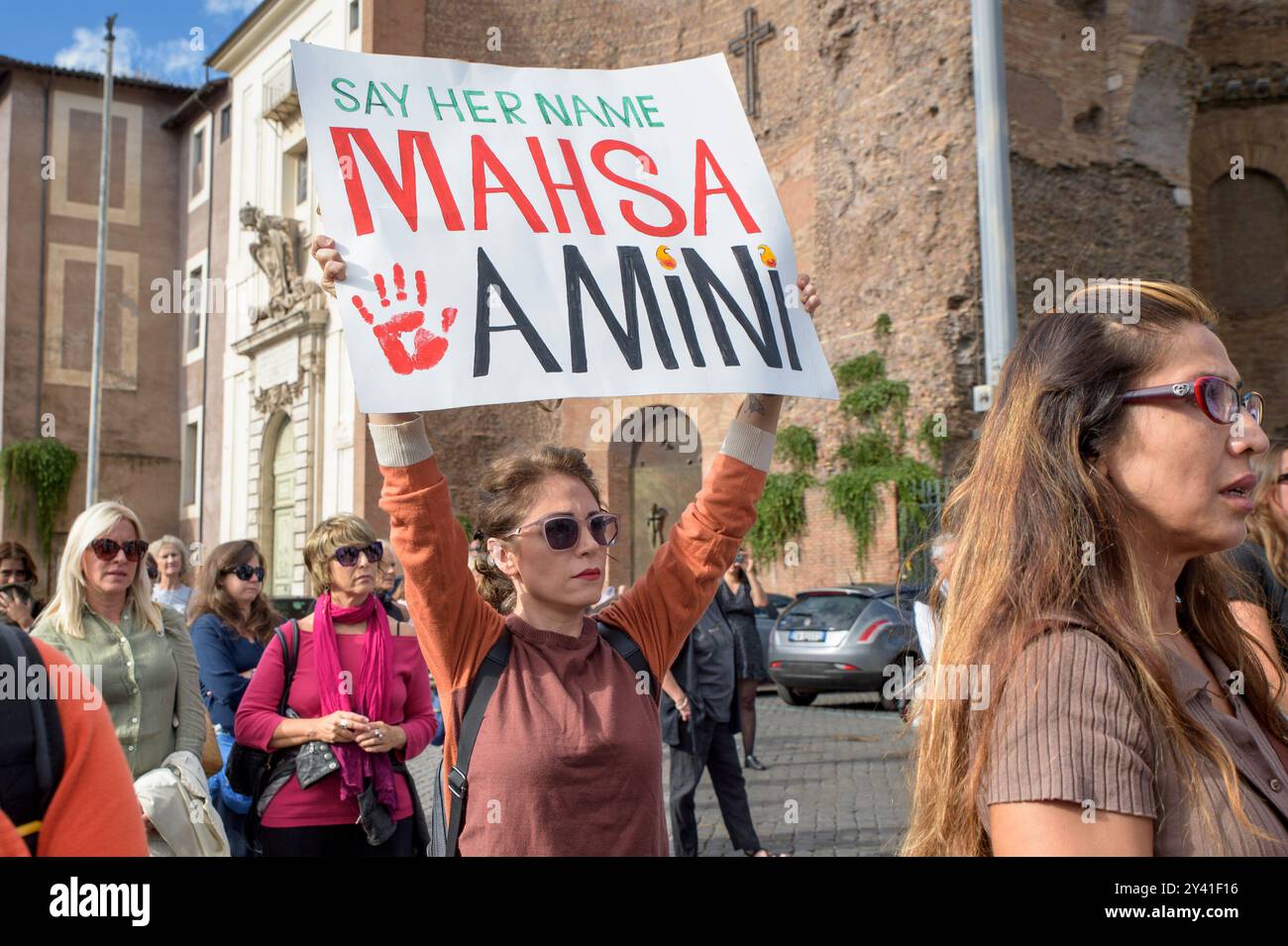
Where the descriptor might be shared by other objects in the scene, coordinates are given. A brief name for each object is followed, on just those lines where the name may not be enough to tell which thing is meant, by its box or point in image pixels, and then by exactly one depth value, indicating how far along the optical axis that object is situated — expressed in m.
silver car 13.74
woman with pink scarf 3.97
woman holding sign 2.51
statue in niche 26.58
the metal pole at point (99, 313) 25.45
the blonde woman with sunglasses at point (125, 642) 4.07
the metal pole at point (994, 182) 6.93
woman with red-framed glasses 1.50
